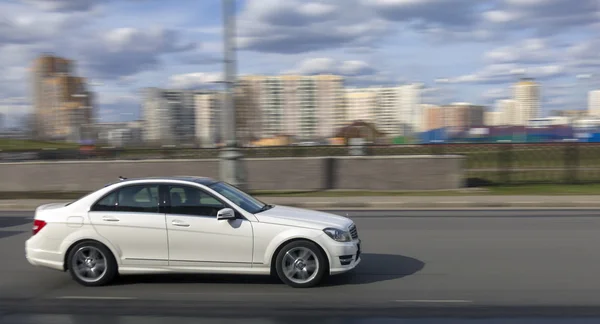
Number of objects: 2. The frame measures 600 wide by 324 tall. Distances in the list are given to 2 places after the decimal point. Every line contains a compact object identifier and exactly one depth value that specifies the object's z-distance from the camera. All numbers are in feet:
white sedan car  24.98
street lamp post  59.52
